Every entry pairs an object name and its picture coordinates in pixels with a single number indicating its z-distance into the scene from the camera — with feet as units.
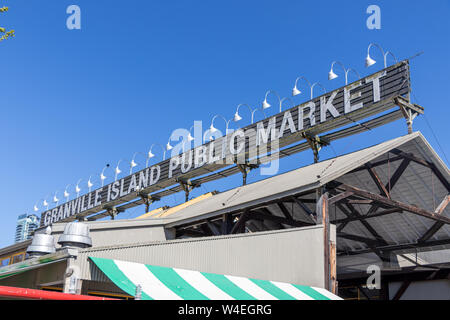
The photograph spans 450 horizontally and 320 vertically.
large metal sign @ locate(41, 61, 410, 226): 70.08
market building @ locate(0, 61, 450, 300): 40.01
